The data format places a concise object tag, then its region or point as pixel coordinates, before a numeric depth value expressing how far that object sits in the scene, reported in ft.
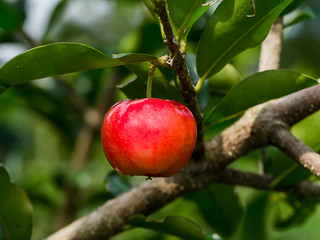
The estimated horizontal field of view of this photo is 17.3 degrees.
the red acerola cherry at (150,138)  0.79
